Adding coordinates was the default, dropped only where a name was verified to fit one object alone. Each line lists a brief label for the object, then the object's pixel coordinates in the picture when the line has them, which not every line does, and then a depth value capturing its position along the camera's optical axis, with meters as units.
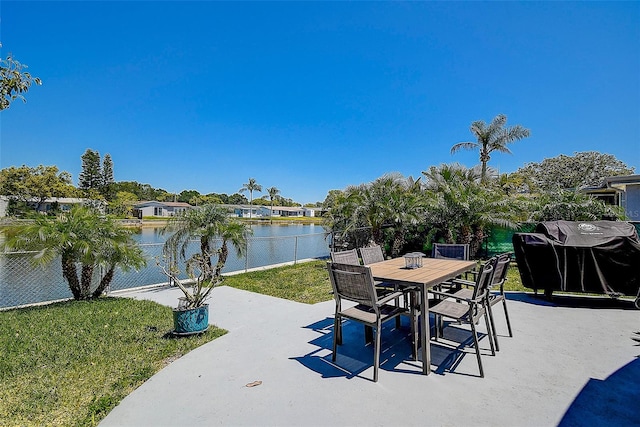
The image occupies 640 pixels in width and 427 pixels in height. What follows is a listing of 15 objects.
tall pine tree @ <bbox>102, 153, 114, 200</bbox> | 44.19
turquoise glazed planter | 3.37
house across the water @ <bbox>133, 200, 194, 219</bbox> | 44.50
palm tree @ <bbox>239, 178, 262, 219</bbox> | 59.21
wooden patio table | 2.54
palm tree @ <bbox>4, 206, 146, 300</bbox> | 4.68
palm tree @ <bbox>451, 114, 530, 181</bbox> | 16.62
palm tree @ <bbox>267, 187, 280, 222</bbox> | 62.51
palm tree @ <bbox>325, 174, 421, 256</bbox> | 8.62
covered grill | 4.33
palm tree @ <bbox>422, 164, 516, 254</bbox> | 8.48
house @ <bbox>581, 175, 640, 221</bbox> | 8.89
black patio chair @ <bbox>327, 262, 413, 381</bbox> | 2.46
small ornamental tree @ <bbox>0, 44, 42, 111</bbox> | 1.98
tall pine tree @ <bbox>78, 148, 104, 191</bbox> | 42.44
